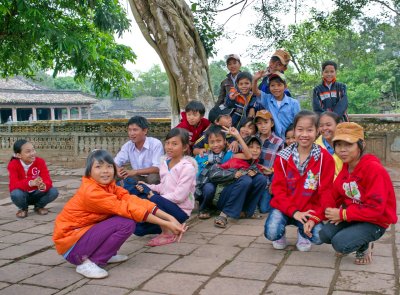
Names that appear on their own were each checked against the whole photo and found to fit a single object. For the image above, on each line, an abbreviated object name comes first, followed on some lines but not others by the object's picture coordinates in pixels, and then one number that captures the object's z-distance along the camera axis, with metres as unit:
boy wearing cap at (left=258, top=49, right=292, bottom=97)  5.20
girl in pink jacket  3.86
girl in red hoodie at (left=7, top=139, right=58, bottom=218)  5.04
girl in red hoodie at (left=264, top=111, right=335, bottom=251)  3.43
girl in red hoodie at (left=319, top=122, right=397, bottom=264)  2.97
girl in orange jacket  3.07
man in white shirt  4.76
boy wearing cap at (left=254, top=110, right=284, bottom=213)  4.71
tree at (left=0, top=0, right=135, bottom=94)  8.97
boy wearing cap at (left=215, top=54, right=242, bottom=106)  5.56
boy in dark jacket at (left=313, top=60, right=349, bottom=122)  5.87
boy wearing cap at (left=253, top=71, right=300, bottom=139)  5.09
